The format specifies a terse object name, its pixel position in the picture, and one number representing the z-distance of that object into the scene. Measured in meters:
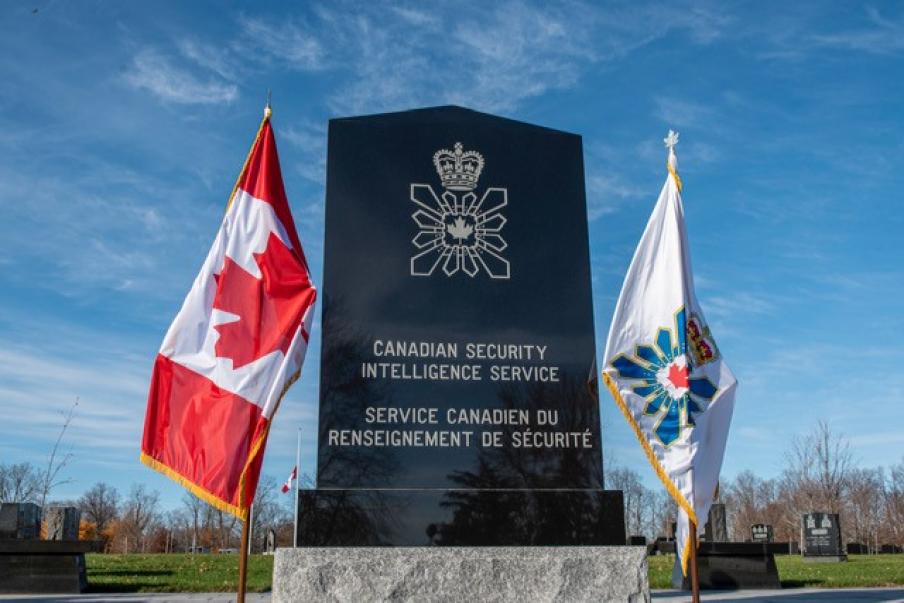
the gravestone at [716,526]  14.88
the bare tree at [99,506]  66.44
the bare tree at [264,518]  51.19
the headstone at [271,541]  30.95
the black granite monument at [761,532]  29.52
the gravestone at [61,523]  15.05
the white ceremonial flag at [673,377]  7.54
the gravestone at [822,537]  26.30
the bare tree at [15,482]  60.71
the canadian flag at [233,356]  7.11
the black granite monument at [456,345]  7.14
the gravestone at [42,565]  11.62
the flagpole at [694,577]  7.13
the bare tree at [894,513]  68.56
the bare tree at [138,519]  59.47
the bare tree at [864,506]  68.88
